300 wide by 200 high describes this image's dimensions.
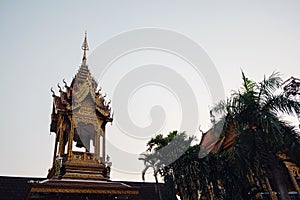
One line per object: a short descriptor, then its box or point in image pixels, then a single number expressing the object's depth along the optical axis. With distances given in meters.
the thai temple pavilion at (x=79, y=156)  9.88
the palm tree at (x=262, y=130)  9.73
